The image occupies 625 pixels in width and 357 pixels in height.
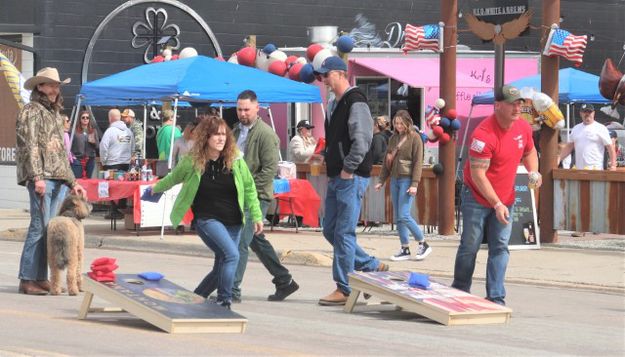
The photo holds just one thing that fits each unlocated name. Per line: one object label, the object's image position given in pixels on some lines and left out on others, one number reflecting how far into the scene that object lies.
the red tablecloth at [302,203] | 20.66
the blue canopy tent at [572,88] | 26.40
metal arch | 27.95
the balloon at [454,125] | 19.77
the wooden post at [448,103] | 19.59
